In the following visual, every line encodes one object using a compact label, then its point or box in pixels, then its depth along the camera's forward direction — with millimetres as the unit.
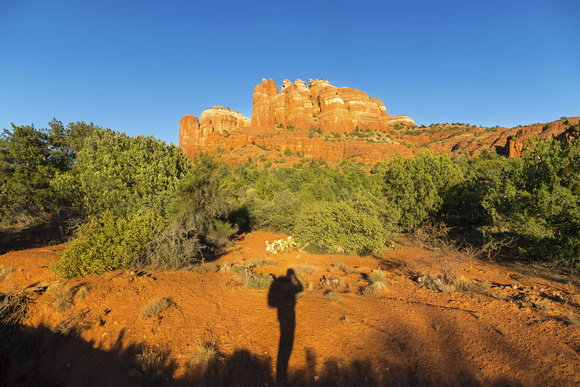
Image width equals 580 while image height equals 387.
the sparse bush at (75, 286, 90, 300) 5586
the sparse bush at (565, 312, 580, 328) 5016
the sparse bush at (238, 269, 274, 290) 7900
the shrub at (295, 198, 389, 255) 12992
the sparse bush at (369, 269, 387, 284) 8642
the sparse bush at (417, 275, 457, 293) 7395
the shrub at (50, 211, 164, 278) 6906
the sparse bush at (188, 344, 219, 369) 4234
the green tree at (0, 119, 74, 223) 12781
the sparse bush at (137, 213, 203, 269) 8453
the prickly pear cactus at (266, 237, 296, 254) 13695
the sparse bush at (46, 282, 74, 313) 5176
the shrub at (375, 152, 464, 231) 16047
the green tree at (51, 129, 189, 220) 11836
